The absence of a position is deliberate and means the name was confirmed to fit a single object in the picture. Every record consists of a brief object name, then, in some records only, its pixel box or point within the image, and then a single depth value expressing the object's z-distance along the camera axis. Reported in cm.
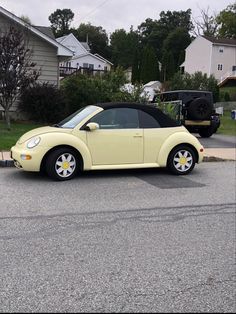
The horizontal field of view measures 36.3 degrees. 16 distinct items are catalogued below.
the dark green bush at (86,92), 1438
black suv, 1405
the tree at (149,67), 4940
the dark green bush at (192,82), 3071
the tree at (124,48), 7711
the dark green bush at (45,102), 1374
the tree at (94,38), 8075
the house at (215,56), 5105
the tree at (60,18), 9138
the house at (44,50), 1454
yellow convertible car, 669
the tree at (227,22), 6335
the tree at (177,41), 6923
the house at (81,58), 5561
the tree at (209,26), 6758
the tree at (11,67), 1150
